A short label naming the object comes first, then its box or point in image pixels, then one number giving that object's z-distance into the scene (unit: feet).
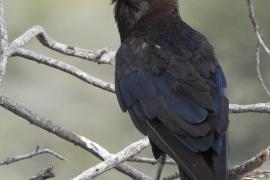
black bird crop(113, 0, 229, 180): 32.04
